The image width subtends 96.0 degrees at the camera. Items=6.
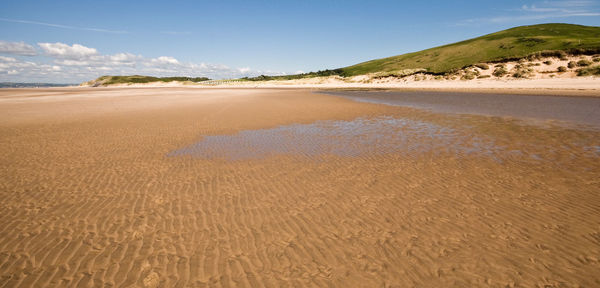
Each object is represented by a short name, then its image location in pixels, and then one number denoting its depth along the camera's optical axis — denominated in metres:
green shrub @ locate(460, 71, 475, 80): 55.81
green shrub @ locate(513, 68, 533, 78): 48.22
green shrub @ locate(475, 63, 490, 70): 57.85
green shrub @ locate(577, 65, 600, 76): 40.03
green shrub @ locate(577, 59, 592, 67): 43.90
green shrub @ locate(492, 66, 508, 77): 53.10
